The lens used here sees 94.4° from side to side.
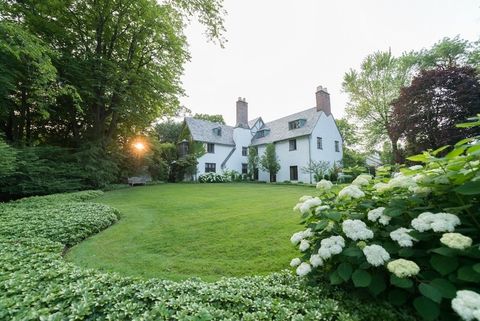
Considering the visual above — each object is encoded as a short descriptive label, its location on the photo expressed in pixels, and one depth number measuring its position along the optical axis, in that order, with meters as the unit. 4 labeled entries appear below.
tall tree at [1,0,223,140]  12.14
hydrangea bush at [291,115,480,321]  1.55
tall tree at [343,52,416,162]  21.47
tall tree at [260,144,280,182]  22.22
